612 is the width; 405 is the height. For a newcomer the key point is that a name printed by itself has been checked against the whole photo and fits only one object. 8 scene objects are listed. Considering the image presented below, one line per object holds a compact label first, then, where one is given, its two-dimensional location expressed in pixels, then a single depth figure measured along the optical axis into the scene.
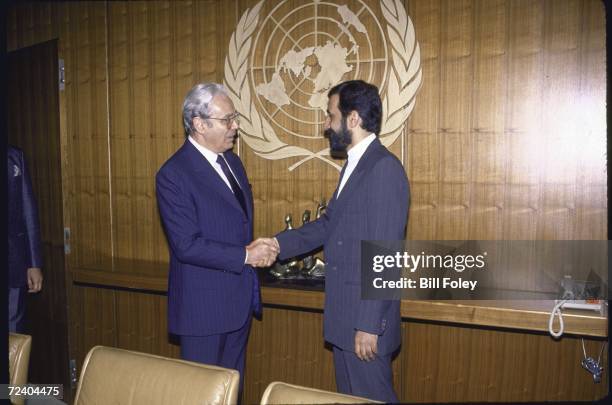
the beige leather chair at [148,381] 1.51
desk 2.67
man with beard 2.19
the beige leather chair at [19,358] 1.78
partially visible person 3.22
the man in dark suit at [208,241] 2.44
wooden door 3.93
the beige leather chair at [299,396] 1.37
